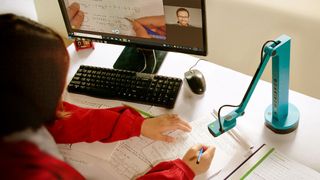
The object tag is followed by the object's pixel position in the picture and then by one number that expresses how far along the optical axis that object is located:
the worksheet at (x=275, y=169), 0.96
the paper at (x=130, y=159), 1.04
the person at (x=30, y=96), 0.60
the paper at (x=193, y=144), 1.03
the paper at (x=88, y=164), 1.06
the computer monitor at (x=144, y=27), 1.17
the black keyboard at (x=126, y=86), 1.23
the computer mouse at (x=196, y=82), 1.23
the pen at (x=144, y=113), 1.19
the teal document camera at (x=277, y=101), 0.93
